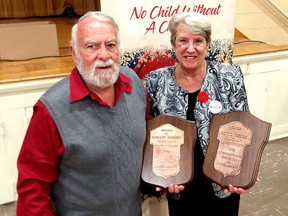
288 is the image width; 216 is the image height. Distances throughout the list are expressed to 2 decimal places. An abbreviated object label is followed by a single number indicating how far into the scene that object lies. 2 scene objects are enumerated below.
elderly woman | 1.36
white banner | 1.73
